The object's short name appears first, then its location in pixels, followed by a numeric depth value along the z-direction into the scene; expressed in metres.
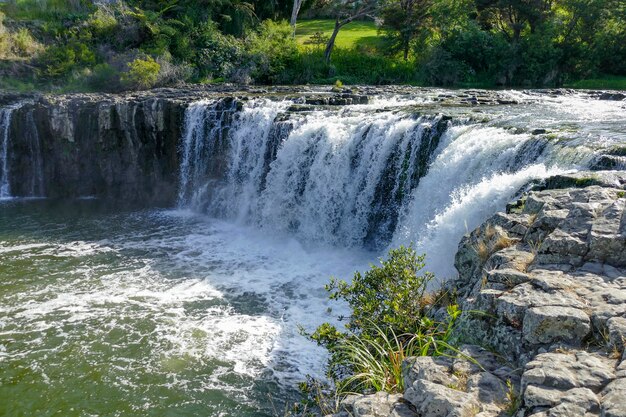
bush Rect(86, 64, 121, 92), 23.28
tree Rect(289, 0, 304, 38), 31.75
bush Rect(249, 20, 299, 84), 27.84
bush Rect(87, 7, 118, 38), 26.58
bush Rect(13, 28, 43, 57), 24.89
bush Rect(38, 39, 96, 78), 24.20
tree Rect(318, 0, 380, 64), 29.91
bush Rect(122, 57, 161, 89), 22.97
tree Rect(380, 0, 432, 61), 30.53
